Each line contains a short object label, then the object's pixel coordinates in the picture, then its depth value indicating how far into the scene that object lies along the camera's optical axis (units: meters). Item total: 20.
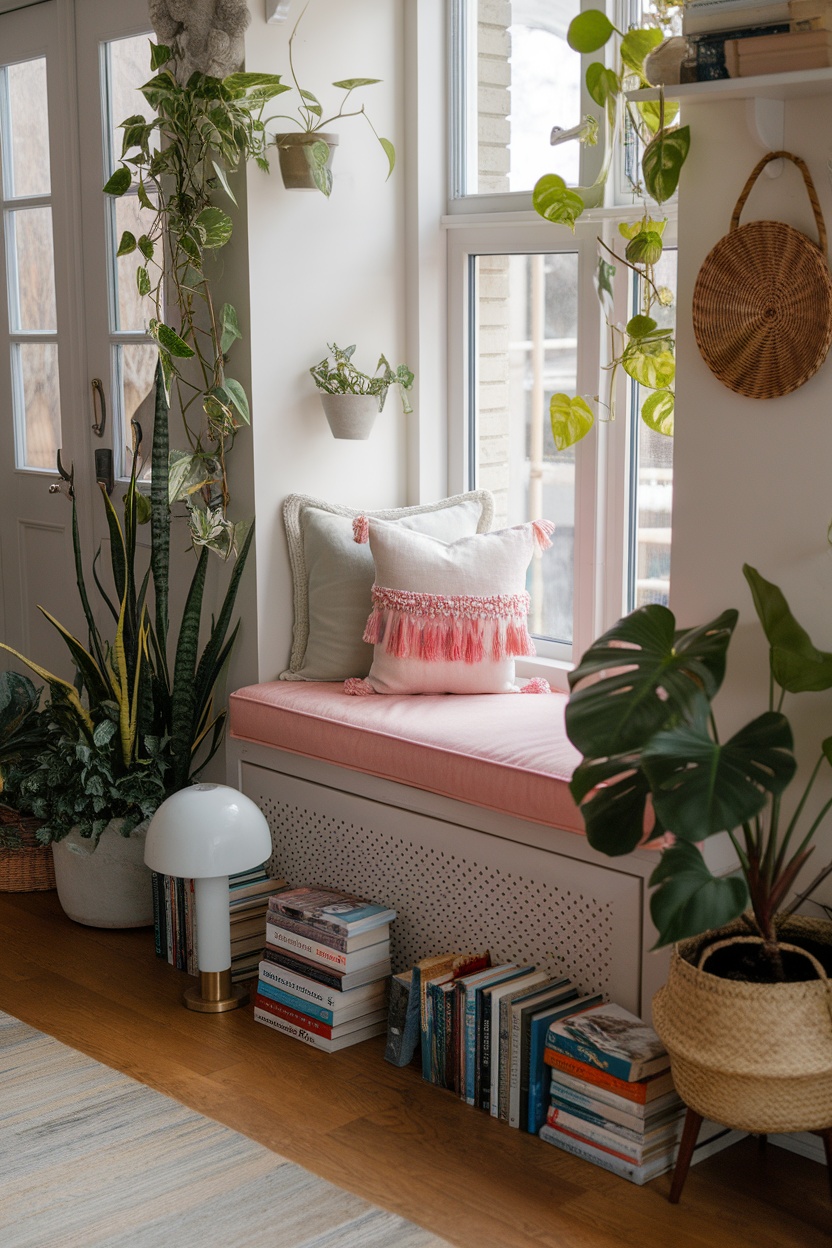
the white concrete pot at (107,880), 3.47
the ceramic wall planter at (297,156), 3.30
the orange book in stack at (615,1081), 2.43
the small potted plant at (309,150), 3.26
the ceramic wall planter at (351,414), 3.48
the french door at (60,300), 3.92
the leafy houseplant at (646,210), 2.56
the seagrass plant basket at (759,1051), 2.21
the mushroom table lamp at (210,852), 3.00
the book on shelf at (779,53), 2.17
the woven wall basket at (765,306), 2.37
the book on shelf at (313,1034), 2.96
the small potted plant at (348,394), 3.48
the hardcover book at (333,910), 2.96
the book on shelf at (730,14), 2.20
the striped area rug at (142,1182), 2.32
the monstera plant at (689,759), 2.03
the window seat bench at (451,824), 2.72
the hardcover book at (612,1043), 2.45
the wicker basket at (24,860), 3.82
